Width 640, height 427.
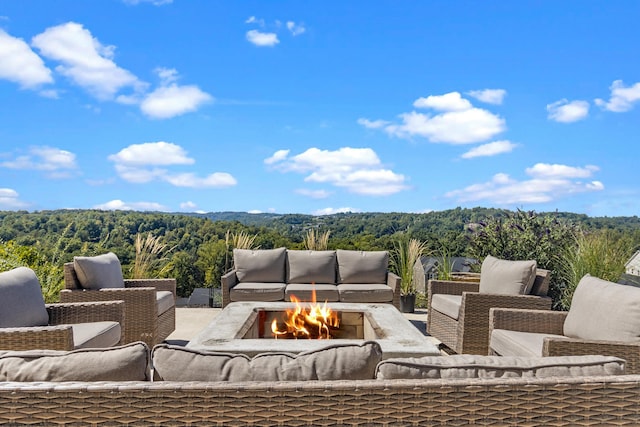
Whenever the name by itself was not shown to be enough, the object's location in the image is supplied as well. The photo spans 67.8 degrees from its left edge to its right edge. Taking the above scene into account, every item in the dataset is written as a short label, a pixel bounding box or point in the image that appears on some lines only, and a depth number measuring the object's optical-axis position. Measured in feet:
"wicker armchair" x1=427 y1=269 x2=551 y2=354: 13.23
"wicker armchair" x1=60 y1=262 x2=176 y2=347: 13.48
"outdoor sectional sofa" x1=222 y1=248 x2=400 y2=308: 17.89
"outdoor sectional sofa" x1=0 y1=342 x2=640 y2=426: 4.35
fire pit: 9.30
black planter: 20.68
